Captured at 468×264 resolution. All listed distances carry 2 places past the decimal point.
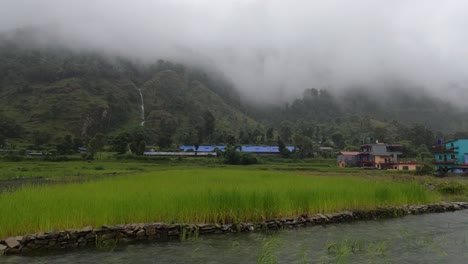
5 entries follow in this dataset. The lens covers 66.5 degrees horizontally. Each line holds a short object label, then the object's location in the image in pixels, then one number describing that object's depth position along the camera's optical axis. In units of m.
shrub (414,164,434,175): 56.87
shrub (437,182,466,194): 30.30
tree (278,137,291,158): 94.94
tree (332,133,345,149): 128.10
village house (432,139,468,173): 60.72
